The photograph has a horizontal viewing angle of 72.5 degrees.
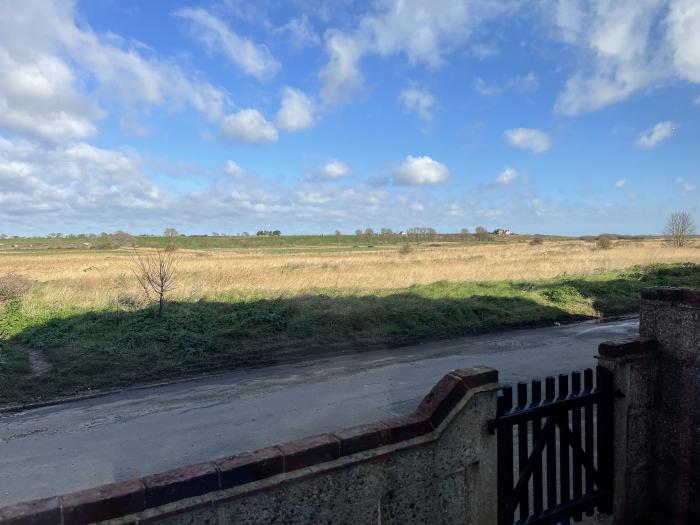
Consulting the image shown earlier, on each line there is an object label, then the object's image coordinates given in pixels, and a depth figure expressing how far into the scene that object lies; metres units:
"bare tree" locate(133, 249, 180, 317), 14.04
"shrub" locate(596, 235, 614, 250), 53.86
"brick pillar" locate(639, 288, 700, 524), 3.74
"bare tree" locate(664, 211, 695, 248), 51.40
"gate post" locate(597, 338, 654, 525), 3.87
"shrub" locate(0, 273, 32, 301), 17.30
